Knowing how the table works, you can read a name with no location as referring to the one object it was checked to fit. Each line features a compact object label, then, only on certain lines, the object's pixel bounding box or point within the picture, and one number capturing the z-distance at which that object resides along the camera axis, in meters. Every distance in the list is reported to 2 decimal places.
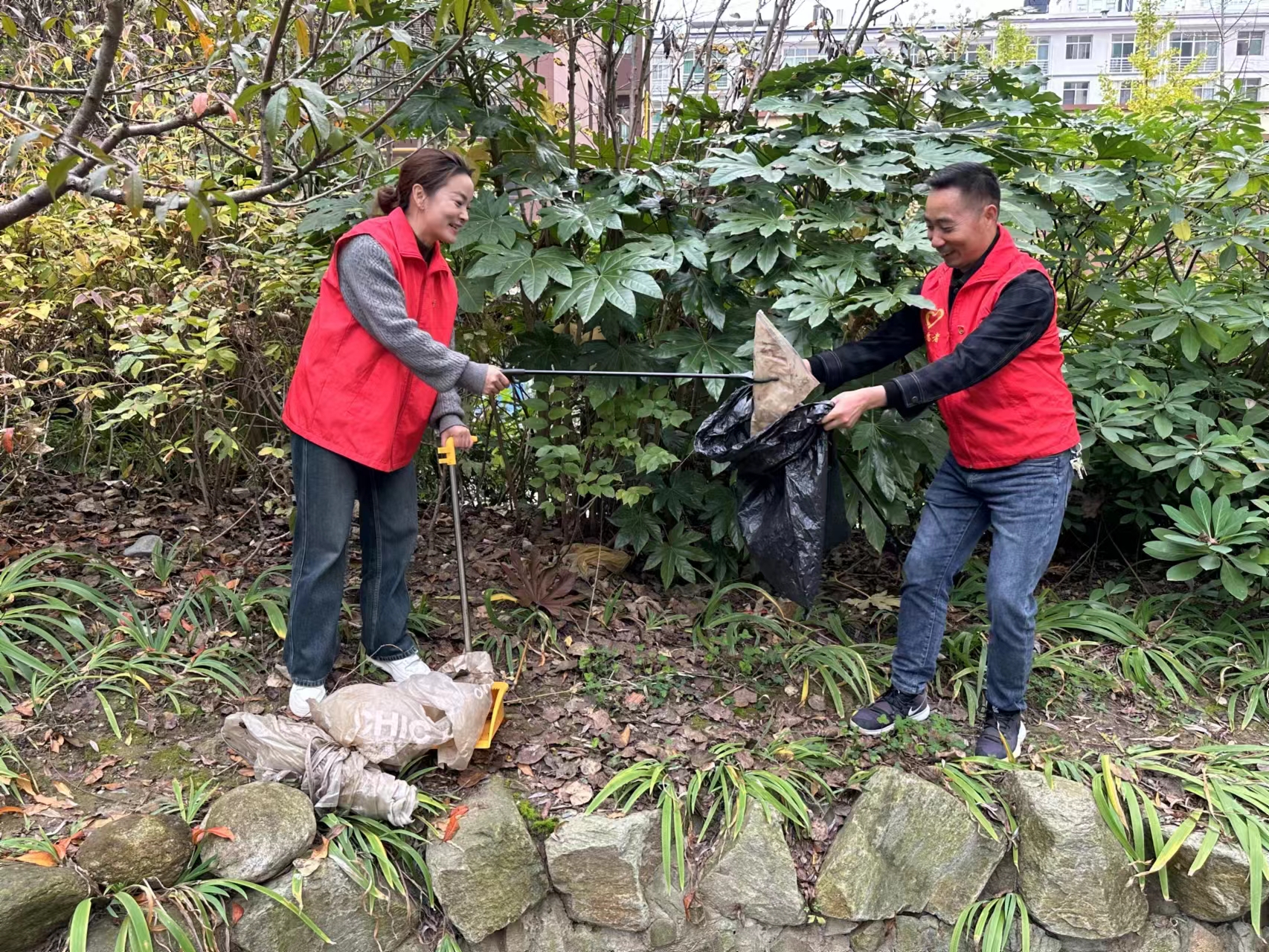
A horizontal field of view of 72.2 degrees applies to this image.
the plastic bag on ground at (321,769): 2.35
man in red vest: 2.45
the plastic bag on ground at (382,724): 2.41
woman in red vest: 2.41
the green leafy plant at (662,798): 2.47
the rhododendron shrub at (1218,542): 3.05
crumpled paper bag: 2.70
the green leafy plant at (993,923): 2.50
